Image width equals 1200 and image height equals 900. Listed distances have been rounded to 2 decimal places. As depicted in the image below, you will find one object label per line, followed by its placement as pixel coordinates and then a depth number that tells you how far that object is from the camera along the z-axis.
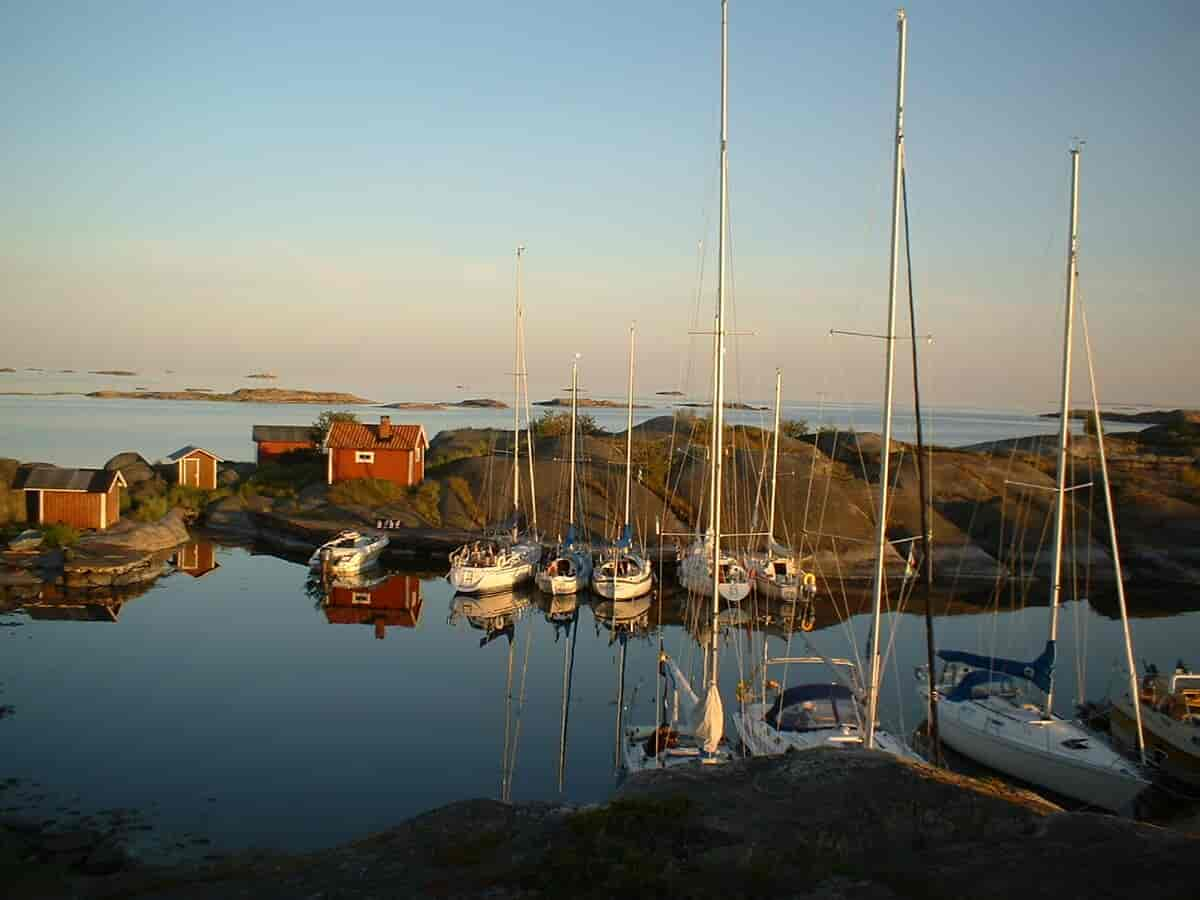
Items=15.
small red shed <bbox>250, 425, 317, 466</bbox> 54.00
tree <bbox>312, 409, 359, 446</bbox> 53.88
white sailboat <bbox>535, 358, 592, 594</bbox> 33.88
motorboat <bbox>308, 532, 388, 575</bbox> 35.84
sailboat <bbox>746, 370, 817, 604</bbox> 32.62
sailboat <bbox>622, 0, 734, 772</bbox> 15.66
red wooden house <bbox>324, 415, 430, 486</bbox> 47.22
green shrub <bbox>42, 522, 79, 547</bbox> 35.82
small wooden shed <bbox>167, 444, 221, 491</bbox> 47.53
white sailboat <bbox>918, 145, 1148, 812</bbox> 16.38
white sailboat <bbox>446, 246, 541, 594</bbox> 33.44
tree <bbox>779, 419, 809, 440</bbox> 66.41
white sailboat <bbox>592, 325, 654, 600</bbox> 32.88
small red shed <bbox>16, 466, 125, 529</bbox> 38.56
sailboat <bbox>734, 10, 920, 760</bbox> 15.45
